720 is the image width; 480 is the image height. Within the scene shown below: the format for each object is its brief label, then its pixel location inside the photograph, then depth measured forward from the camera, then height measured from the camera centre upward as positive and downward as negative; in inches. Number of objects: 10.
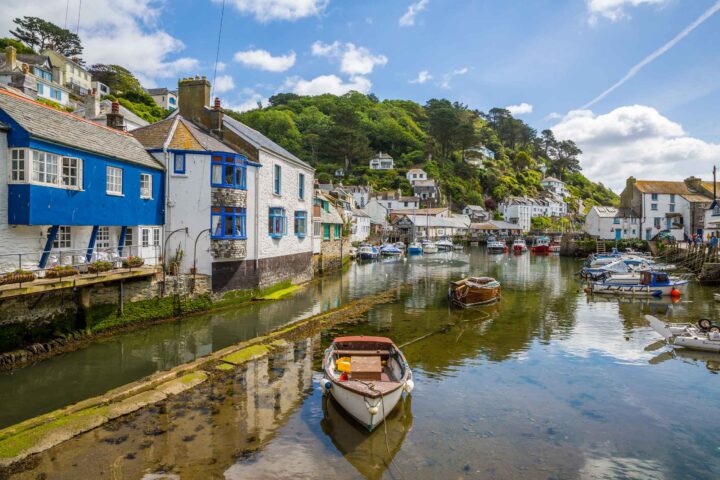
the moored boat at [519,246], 3221.0 -87.6
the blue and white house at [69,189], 575.5 +65.2
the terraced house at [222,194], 885.8 +85.8
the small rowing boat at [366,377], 401.1 -155.9
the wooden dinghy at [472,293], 1063.6 -149.7
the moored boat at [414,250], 2974.9 -114.1
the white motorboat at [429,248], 3000.2 -99.6
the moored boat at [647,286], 1208.2 -147.9
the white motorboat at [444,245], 3277.6 -84.7
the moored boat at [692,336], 692.7 -168.3
